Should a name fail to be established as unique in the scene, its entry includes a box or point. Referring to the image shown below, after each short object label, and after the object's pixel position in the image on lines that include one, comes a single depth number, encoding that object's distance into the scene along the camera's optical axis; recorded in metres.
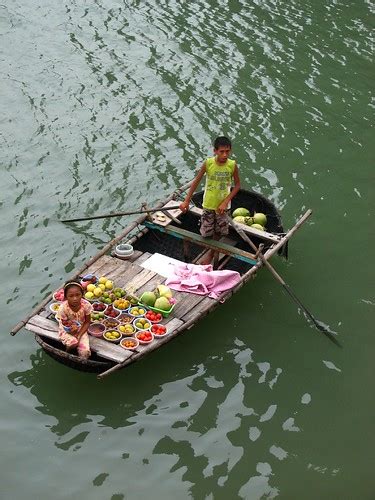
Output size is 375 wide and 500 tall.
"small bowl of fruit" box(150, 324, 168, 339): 9.16
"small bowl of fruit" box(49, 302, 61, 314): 9.30
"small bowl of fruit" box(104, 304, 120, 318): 9.46
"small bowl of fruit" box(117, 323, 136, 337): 9.13
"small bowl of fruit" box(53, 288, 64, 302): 9.47
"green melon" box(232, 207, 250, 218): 11.84
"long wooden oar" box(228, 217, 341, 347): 10.22
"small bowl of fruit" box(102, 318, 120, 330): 9.27
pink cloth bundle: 10.05
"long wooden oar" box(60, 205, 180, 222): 10.97
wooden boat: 8.84
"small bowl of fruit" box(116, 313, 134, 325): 9.34
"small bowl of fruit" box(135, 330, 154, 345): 9.03
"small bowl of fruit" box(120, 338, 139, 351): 8.93
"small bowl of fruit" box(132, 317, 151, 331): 9.25
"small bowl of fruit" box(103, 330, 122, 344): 9.03
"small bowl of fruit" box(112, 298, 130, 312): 9.58
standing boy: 10.40
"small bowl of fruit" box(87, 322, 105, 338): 9.07
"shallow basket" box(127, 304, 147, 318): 9.45
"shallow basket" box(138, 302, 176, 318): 9.55
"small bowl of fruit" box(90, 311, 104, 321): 9.32
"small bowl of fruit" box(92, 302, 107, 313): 9.53
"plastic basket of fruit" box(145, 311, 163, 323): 9.43
